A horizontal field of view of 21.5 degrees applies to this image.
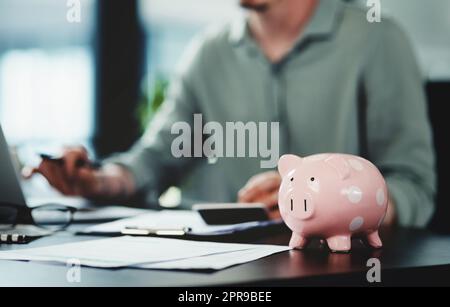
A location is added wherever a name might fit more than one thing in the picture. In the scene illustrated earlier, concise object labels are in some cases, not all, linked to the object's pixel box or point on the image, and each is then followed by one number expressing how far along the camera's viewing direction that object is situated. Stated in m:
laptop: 1.54
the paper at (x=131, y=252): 1.24
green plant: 4.36
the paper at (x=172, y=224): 1.49
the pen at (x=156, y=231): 1.47
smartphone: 1.55
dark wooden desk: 1.15
